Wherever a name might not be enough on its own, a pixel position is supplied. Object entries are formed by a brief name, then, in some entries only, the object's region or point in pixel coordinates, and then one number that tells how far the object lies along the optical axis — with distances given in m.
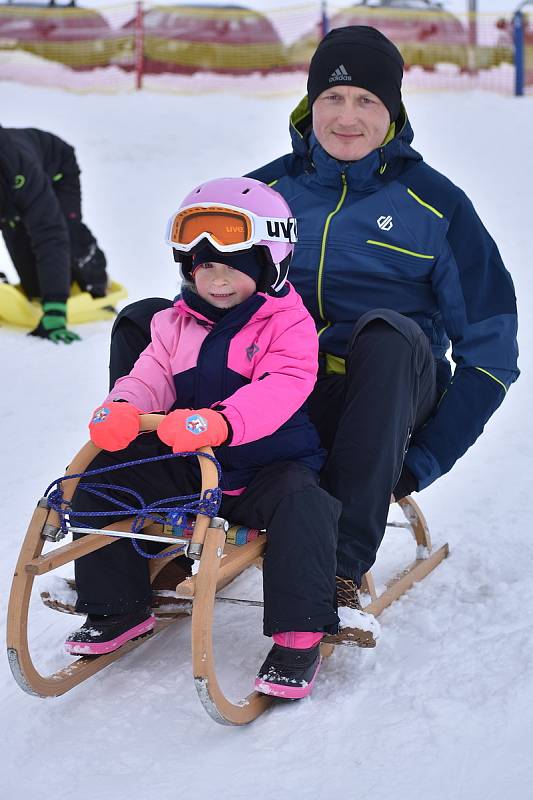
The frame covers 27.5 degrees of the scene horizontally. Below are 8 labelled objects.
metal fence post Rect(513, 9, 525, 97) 13.88
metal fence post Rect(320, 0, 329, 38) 15.00
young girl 2.29
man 2.82
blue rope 2.22
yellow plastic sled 6.45
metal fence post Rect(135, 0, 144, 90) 15.23
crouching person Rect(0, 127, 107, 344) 5.97
